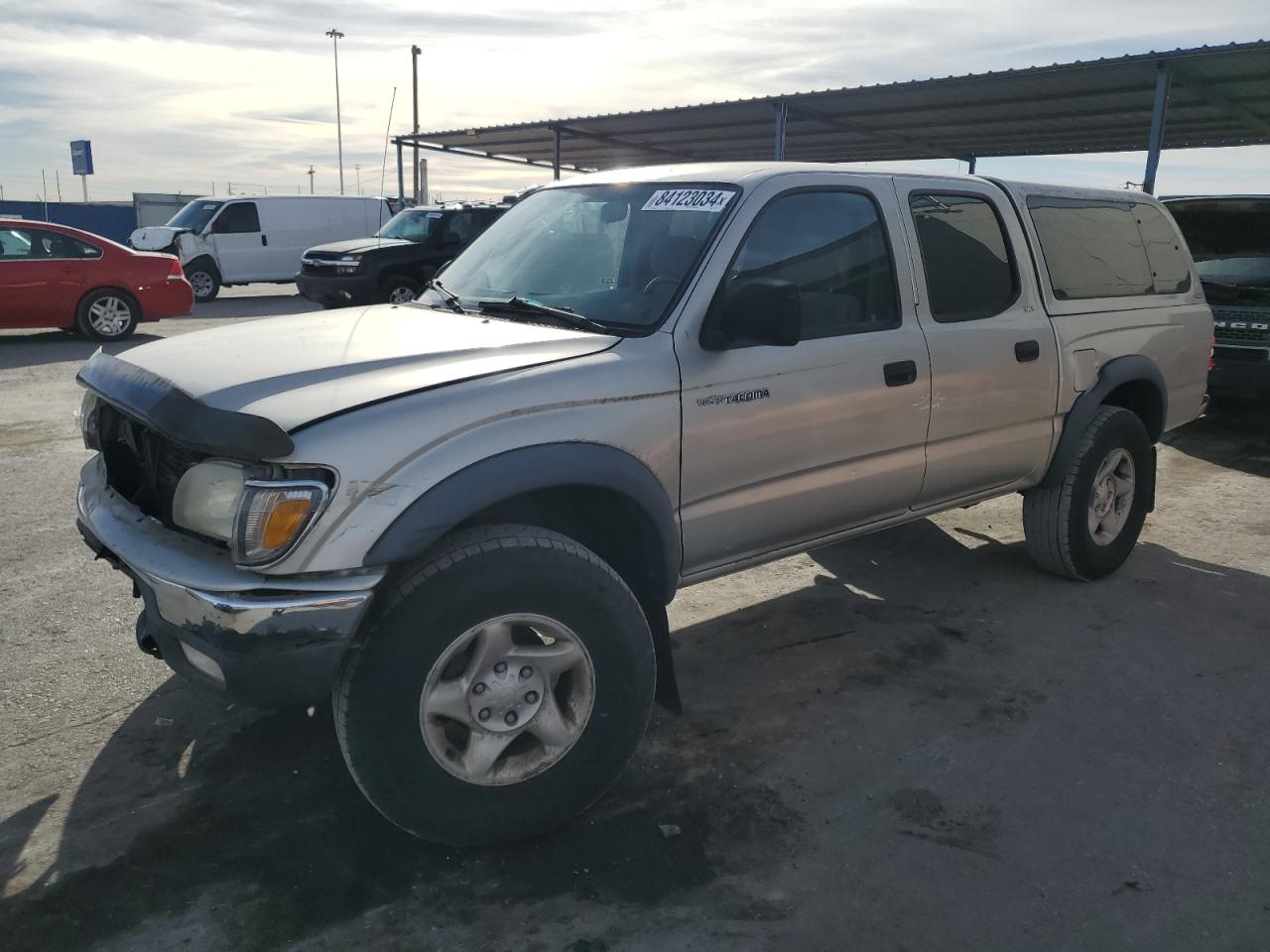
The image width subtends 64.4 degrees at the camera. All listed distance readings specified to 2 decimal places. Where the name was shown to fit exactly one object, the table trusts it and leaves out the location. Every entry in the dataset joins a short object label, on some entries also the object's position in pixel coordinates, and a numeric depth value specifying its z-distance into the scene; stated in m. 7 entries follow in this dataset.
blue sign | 37.53
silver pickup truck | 2.45
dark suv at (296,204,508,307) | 14.39
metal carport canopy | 13.28
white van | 18.77
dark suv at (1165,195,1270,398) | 7.95
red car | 12.01
